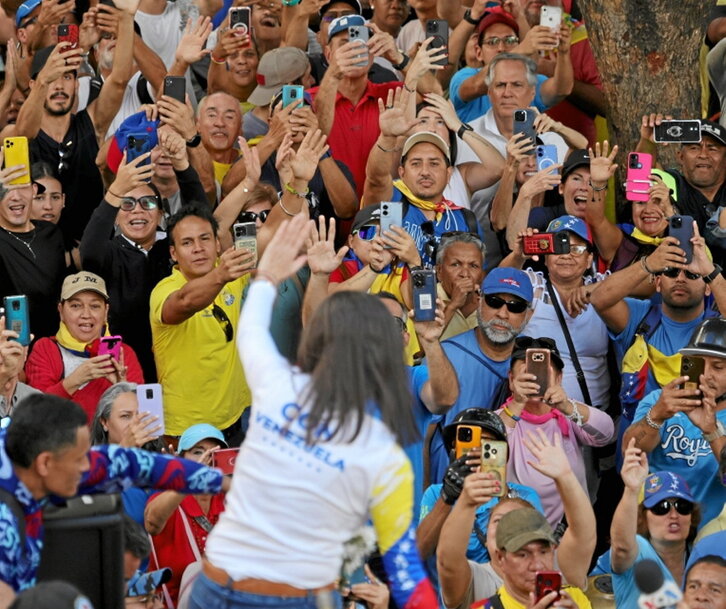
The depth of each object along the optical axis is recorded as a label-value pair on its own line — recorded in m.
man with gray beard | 17.19
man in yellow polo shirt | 17.70
